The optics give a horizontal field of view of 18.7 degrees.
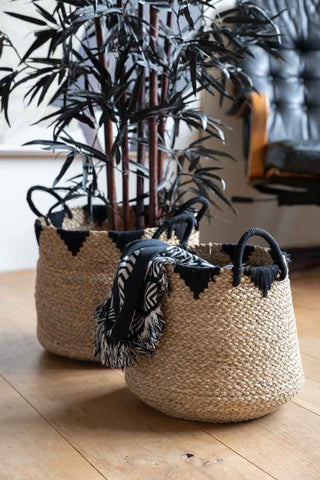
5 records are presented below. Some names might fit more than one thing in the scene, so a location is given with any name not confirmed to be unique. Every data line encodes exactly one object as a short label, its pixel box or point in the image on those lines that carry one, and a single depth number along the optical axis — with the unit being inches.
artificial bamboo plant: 86.6
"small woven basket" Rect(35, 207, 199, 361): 89.2
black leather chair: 126.5
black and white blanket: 77.5
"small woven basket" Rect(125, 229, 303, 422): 76.2
